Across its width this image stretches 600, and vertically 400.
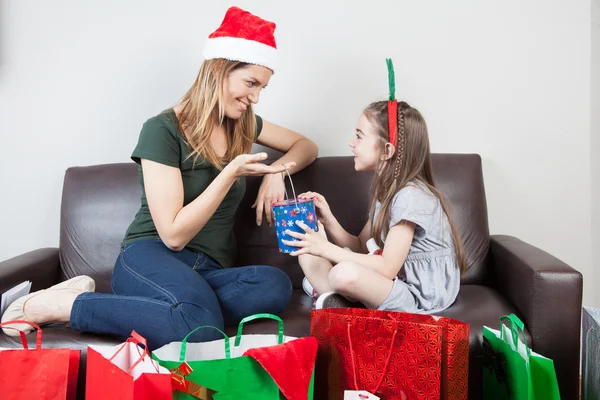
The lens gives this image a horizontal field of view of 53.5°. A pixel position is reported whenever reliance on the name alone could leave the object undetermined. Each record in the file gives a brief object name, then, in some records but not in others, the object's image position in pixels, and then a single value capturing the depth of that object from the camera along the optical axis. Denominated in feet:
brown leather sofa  6.61
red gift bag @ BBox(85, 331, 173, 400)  4.09
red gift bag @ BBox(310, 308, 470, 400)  4.45
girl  5.46
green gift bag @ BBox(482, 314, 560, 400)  4.30
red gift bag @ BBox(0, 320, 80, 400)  4.50
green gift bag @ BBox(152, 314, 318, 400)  4.27
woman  5.12
